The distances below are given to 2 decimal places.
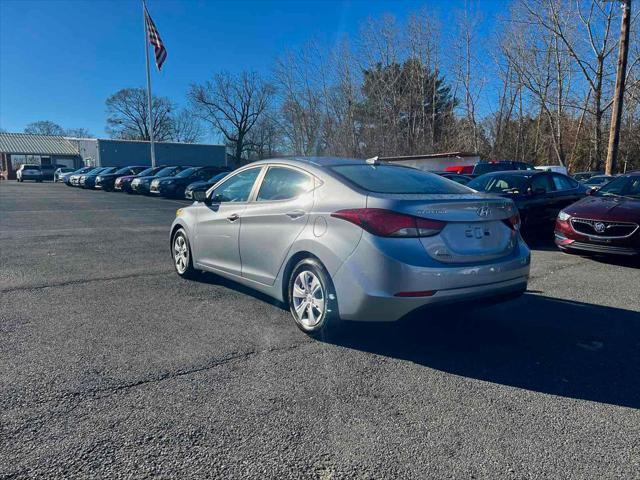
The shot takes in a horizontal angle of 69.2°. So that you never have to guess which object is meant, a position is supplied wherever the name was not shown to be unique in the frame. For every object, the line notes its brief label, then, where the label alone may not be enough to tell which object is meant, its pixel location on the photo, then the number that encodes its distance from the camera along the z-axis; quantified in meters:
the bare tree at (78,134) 95.75
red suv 6.90
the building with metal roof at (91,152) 51.00
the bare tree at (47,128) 92.25
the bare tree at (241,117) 62.95
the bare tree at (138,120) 79.25
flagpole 33.47
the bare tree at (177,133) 81.44
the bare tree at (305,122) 41.78
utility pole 16.63
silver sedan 3.45
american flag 29.11
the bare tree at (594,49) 28.48
